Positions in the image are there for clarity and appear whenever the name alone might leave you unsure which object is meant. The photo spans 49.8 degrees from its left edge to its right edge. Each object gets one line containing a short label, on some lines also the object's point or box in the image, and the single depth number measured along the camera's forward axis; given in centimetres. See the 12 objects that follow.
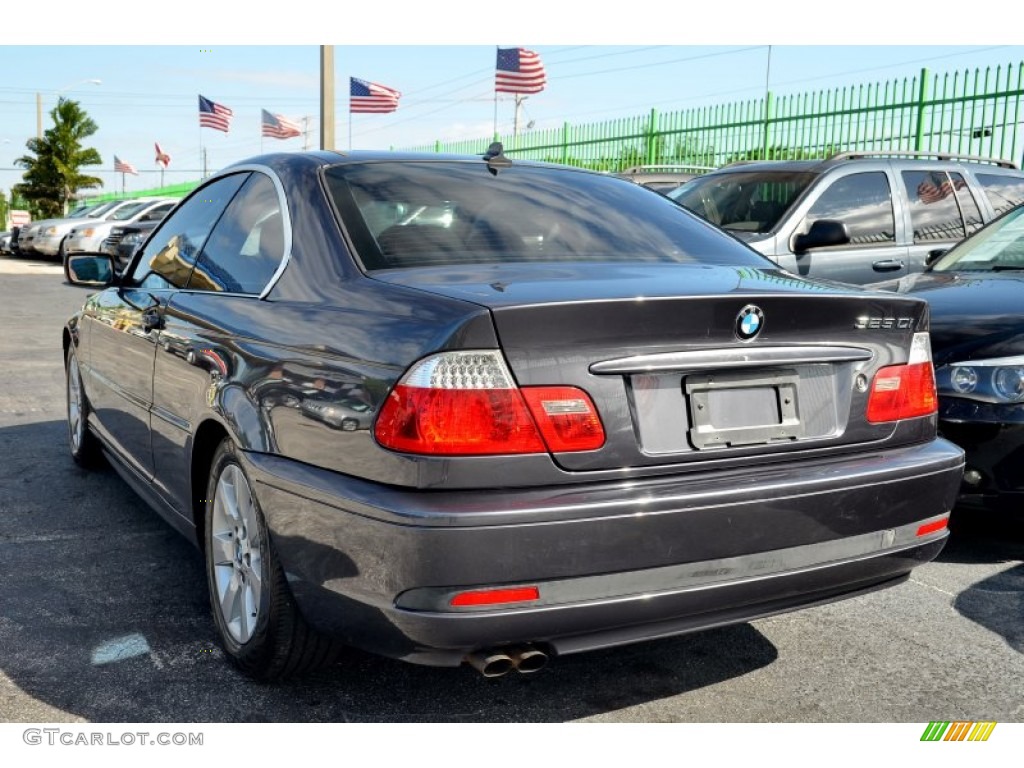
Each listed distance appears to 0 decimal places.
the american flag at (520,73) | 2141
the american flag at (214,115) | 3216
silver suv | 765
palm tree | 4875
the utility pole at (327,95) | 1619
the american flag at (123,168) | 6050
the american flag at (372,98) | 2356
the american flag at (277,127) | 2642
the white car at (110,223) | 2419
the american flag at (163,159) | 5759
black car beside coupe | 420
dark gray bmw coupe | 252
